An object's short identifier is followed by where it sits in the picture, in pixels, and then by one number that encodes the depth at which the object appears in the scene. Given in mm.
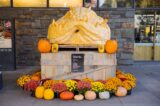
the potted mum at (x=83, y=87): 6641
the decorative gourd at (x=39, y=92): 6701
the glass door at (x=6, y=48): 10043
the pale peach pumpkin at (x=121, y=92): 6803
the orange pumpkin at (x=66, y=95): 6558
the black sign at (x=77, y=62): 7336
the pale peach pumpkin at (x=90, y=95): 6556
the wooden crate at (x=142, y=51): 11287
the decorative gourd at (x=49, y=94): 6624
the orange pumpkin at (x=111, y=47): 7260
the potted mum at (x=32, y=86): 6893
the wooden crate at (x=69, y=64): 7358
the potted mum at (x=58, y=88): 6684
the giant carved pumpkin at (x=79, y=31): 7347
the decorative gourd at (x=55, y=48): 7391
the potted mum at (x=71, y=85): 6715
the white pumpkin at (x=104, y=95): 6635
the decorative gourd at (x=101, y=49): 7391
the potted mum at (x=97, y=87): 6706
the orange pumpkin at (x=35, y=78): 7397
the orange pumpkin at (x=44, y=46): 7324
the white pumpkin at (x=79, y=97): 6564
